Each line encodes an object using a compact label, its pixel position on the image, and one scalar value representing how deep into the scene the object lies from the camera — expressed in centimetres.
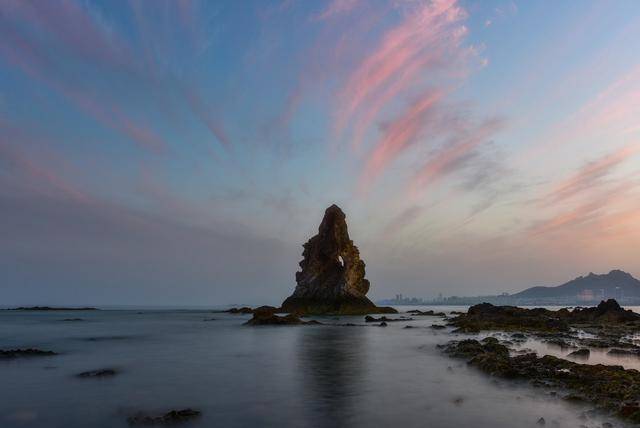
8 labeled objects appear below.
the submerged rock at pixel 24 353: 2694
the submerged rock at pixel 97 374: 1969
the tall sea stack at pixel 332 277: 10262
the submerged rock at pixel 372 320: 7018
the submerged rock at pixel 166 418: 1172
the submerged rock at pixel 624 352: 2464
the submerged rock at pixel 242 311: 11866
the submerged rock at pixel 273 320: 6184
